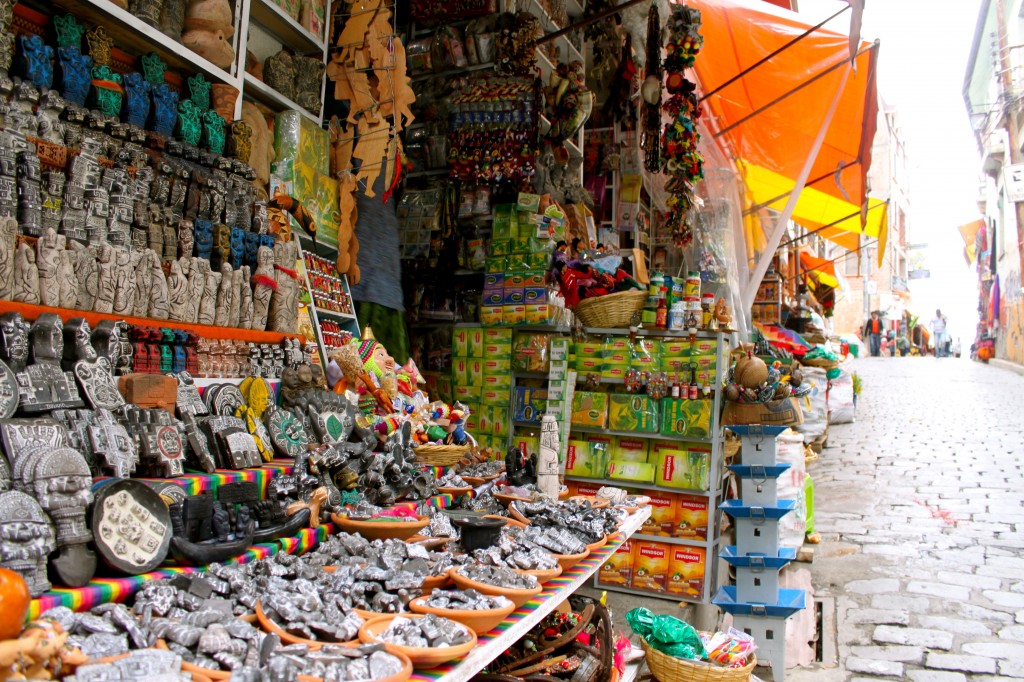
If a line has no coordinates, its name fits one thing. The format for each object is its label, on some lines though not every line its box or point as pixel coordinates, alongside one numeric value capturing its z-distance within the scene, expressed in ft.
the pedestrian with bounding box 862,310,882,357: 87.40
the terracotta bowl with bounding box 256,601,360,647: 5.13
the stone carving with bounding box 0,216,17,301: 7.14
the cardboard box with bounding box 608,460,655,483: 16.30
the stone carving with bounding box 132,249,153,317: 8.53
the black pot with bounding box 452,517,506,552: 7.64
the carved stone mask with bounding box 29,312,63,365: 6.97
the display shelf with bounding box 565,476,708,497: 15.84
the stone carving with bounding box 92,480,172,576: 5.69
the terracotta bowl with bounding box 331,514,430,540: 7.79
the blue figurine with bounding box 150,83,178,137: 9.77
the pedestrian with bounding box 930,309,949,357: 94.84
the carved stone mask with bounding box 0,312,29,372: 6.68
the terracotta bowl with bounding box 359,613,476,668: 5.00
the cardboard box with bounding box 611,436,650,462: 16.60
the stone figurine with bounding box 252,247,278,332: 10.43
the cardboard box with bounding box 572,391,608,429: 16.74
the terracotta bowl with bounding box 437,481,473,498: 10.11
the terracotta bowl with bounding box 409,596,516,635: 5.68
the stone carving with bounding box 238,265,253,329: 10.10
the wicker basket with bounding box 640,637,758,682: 10.45
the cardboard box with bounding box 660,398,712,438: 15.79
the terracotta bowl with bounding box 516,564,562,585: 7.14
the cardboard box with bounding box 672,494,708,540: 15.84
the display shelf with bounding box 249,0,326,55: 12.94
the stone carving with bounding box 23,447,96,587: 5.37
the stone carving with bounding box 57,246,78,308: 7.68
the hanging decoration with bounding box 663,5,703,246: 18.15
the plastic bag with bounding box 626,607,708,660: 10.78
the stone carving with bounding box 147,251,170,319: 8.74
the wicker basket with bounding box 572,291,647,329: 16.75
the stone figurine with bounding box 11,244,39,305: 7.30
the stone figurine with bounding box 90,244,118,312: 8.09
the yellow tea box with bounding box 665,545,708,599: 15.69
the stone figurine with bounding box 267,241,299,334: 10.78
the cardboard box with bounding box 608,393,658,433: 16.29
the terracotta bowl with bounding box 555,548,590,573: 7.89
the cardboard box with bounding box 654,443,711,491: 15.81
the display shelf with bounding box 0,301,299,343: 7.23
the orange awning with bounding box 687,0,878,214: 20.40
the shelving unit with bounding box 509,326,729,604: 15.72
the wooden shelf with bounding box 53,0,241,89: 9.21
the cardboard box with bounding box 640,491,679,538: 16.05
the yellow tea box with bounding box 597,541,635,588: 16.24
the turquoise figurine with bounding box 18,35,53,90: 8.26
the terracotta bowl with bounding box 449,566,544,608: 6.30
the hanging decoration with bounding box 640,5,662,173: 19.75
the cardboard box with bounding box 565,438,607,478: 16.85
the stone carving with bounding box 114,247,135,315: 8.27
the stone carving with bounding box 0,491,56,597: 4.99
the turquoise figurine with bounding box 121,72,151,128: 9.37
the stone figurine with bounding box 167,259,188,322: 8.96
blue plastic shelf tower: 13.41
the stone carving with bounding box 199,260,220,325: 9.45
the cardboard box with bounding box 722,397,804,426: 14.01
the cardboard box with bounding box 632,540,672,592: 15.99
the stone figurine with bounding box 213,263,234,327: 9.72
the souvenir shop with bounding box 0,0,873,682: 5.65
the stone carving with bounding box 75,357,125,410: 7.09
